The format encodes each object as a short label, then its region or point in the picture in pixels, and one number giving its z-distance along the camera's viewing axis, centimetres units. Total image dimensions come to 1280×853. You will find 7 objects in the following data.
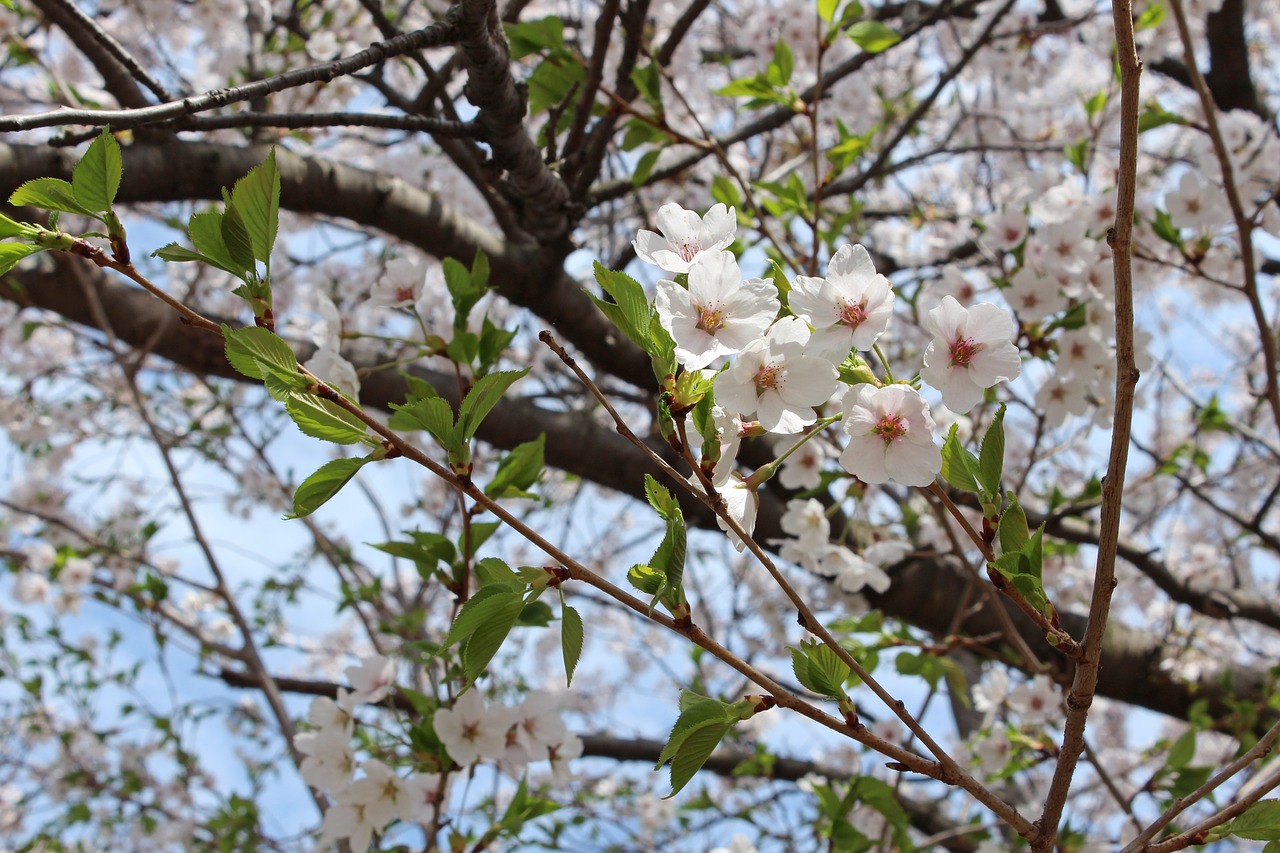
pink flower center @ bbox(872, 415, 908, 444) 63
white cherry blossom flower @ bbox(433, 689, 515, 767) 78
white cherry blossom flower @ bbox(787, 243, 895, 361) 63
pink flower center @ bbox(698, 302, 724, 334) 63
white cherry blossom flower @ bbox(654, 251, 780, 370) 63
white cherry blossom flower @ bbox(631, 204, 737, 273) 66
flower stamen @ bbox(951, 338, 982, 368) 65
